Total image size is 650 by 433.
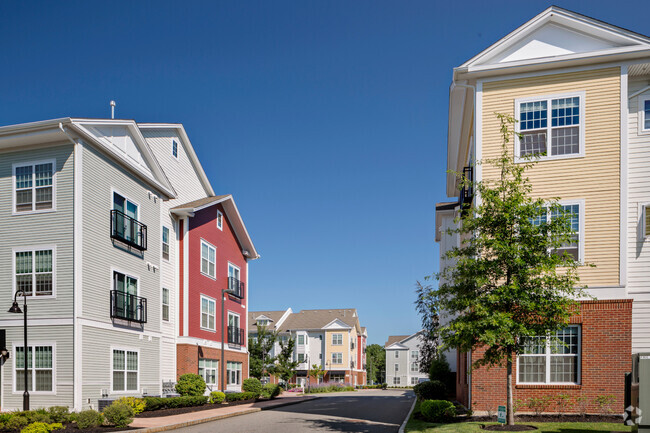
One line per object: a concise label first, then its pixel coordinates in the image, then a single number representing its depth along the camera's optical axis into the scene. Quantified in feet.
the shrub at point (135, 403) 65.19
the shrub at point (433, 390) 80.02
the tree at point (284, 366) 159.74
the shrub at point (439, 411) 57.47
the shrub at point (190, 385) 89.04
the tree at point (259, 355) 149.80
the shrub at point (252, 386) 111.96
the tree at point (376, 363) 384.06
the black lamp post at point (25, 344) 58.88
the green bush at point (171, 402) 71.85
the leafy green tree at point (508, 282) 46.47
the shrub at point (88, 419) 53.83
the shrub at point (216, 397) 91.35
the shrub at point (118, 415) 55.42
